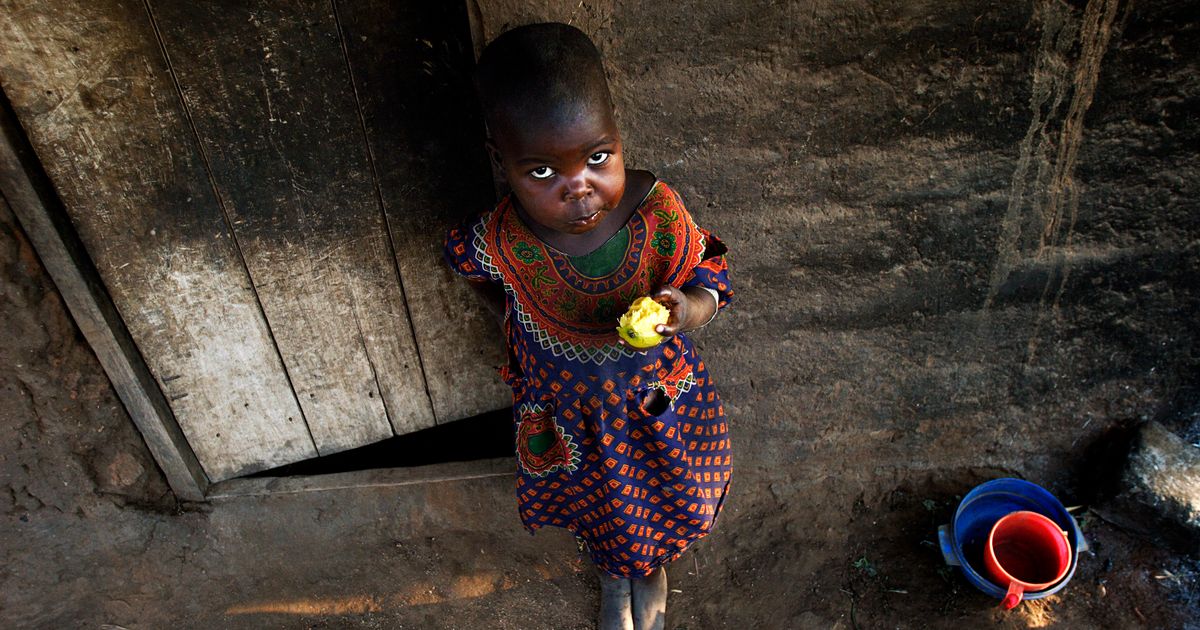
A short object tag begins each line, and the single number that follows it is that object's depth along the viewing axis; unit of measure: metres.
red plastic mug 2.04
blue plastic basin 2.20
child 1.21
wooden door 1.52
